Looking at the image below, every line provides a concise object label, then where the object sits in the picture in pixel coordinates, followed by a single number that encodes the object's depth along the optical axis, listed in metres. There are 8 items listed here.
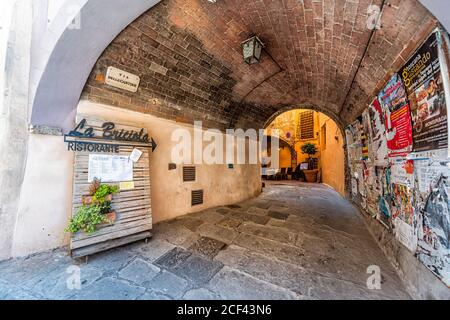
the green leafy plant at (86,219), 2.38
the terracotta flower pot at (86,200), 2.59
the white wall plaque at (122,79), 3.00
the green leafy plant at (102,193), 2.63
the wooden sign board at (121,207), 2.50
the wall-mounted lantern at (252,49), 2.91
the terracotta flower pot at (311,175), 11.72
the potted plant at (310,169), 11.74
